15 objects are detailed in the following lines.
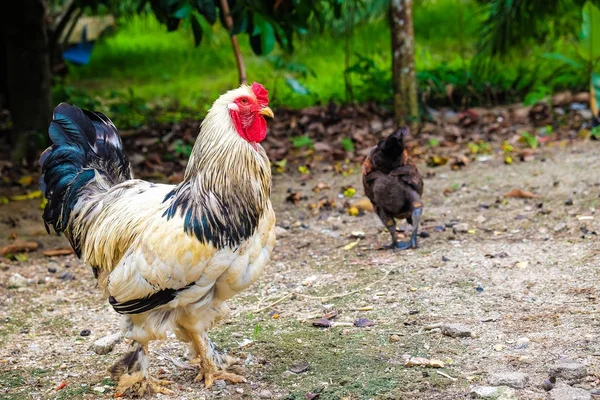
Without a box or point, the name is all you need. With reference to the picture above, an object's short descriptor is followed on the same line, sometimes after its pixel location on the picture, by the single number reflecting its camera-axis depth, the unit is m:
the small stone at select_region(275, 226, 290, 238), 6.92
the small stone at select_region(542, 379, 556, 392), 3.86
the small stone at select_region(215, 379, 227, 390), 4.34
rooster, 4.02
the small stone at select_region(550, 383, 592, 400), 3.73
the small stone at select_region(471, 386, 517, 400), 3.82
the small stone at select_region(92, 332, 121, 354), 4.86
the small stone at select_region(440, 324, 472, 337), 4.62
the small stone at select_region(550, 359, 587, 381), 3.92
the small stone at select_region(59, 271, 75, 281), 6.27
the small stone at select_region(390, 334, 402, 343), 4.66
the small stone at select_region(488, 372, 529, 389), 3.92
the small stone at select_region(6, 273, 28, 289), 6.10
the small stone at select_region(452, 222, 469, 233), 6.56
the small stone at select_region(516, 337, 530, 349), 4.40
